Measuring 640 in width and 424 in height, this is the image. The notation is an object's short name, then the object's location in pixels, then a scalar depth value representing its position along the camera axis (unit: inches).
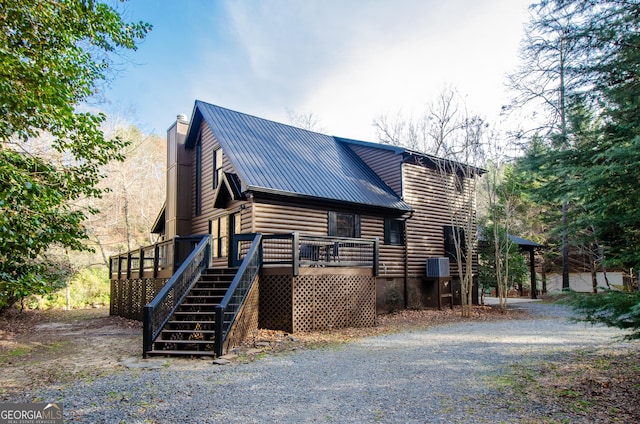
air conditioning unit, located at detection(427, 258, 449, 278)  646.5
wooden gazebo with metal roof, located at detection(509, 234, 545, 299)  861.8
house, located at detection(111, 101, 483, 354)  416.5
